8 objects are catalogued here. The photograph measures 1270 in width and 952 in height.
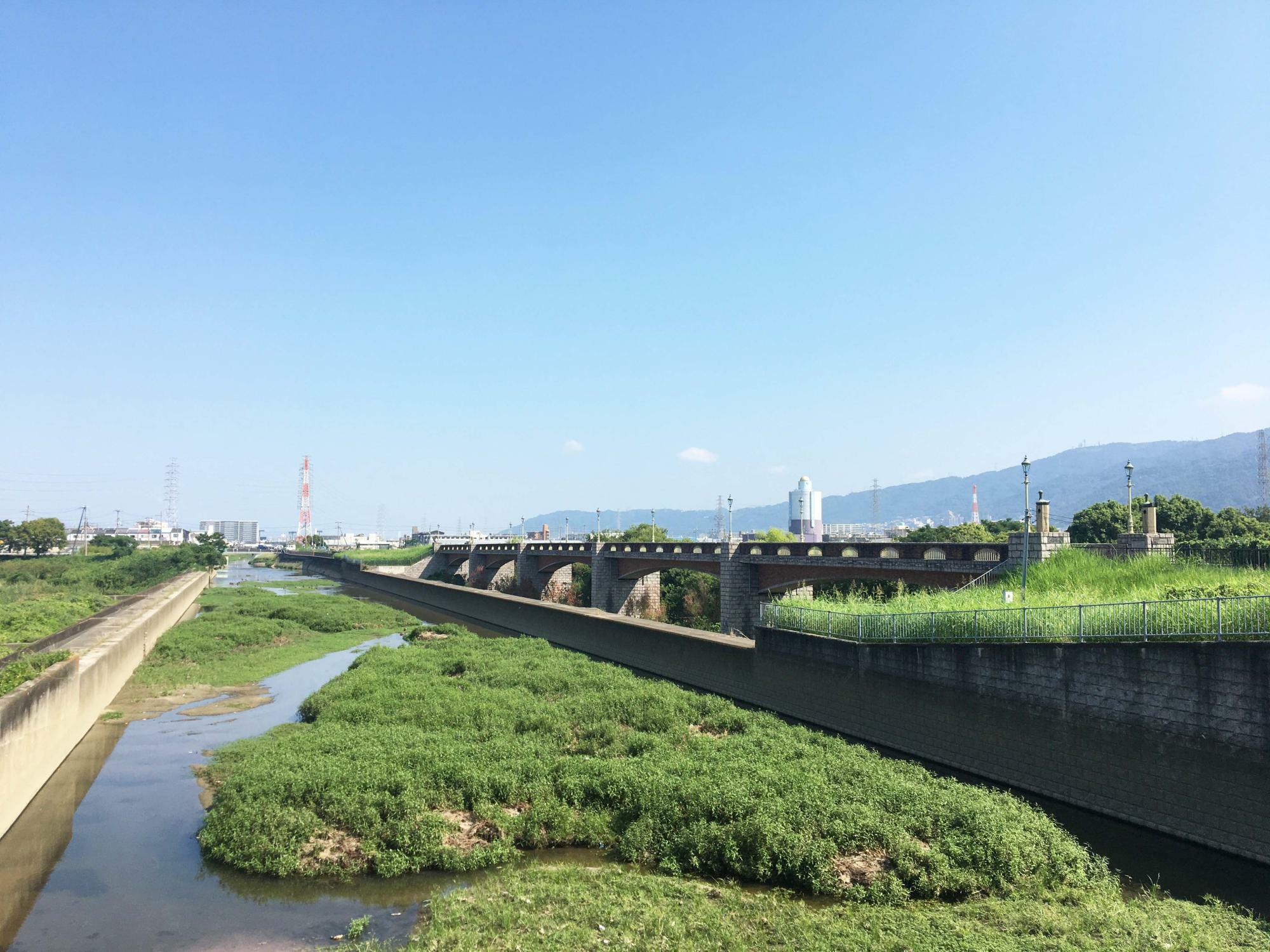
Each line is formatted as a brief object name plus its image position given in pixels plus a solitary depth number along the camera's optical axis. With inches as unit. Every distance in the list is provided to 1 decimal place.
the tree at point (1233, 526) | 2164.1
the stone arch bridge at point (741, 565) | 1253.7
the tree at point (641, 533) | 3595.0
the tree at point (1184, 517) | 2313.1
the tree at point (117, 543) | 5075.8
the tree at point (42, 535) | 4965.6
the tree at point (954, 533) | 2807.6
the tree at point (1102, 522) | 2383.1
